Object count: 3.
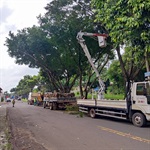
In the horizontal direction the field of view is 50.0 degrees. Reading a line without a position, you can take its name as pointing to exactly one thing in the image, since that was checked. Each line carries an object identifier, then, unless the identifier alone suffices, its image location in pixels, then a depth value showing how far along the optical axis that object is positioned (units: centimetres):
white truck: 824
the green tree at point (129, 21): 647
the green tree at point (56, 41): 1483
